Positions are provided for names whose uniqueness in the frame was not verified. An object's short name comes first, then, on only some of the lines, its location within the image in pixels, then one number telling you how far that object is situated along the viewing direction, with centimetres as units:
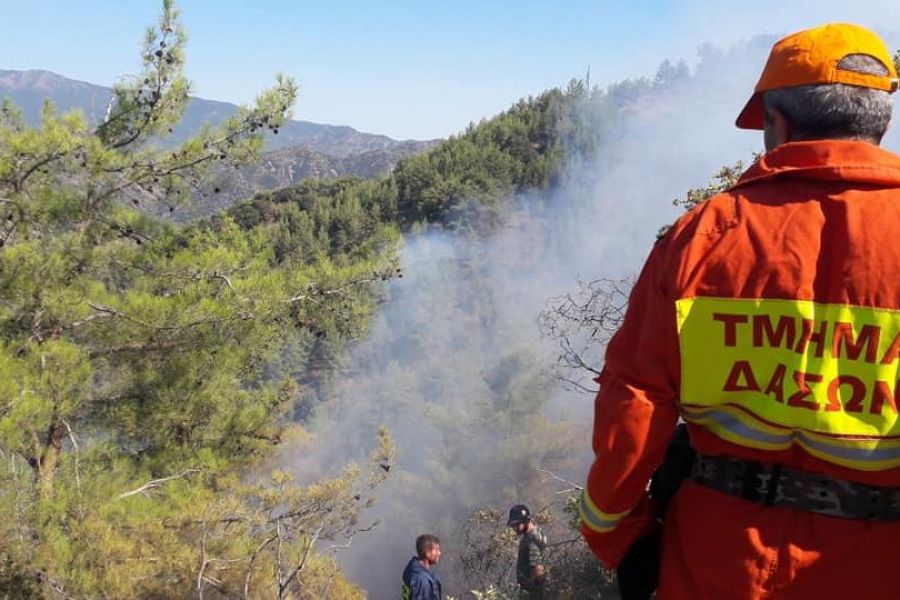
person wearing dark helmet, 604
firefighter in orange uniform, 106
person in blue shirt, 477
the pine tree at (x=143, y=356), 558
